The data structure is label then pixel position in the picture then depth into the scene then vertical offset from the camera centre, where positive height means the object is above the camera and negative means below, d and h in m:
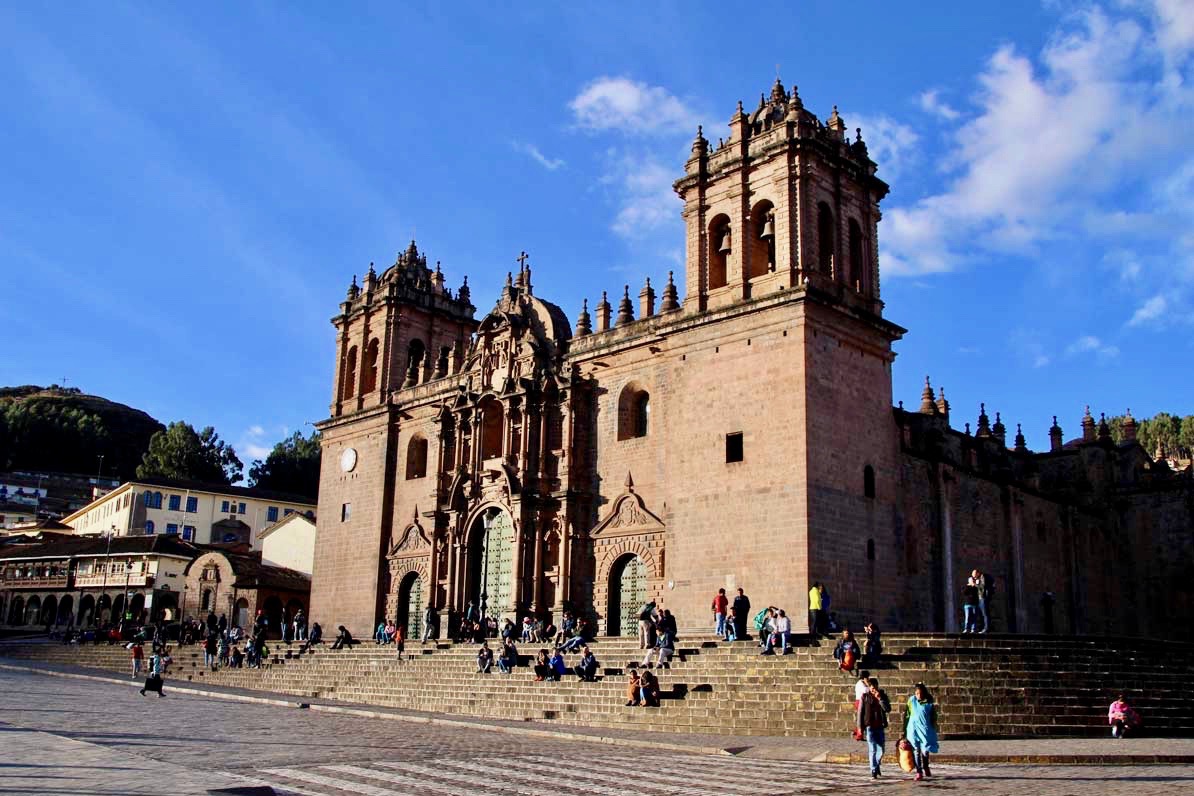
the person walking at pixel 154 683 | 26.22 -1.41
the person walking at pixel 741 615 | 25.01 +0.40
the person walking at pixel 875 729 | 14.30 -1.18
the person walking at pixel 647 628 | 25.12 +0.08
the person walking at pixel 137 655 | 34.19 -1.03
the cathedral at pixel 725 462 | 28.44 +5.32
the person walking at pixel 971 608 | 23.56 +0.62
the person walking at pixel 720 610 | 25.53 +0.52
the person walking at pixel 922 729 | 14.05 -1.16
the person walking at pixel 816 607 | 24.47 +0.60
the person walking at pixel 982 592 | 23.72 +0.99
